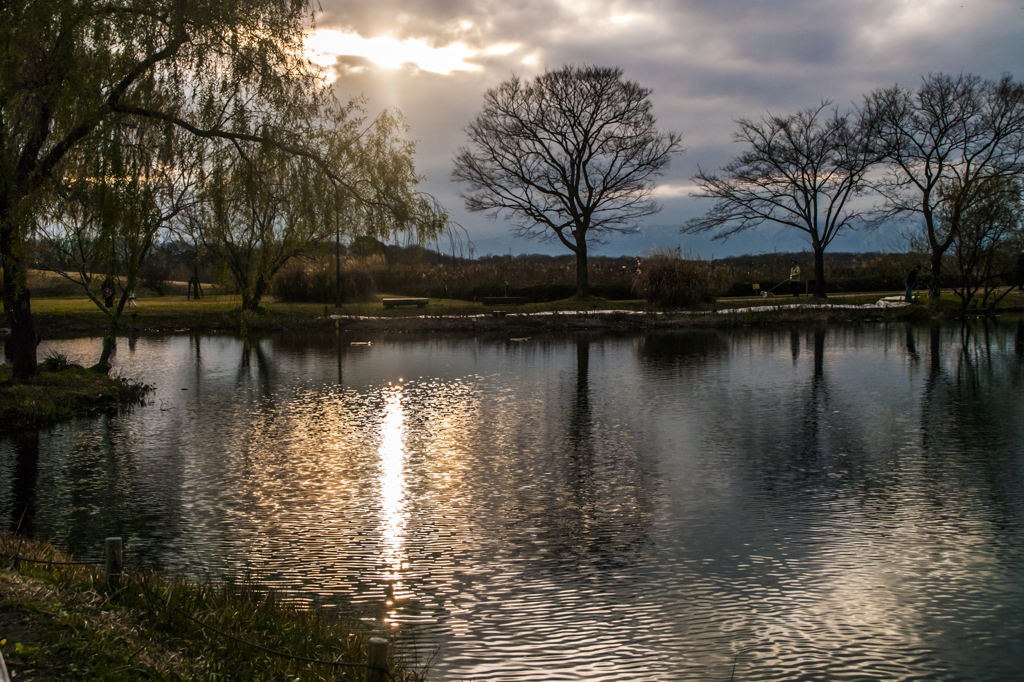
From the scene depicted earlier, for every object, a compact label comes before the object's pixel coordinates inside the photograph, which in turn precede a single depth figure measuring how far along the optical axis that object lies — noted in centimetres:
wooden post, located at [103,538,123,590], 553
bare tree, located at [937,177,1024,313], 3459
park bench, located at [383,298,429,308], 4147
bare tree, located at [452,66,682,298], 4316
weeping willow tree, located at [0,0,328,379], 1255
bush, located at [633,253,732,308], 4022
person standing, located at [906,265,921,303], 3890
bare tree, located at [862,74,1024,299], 3772
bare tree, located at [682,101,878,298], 4278
